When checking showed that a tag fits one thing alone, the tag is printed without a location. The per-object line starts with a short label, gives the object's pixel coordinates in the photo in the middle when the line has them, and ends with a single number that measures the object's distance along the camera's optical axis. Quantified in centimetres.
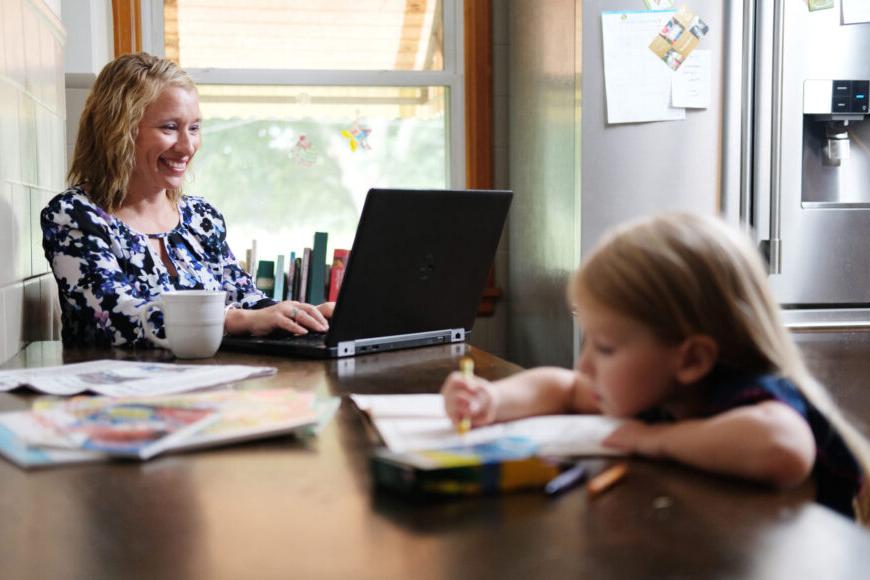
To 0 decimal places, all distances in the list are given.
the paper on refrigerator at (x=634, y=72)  261
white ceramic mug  146
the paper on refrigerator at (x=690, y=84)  261
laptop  140
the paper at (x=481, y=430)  77
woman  171
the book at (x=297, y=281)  301
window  330
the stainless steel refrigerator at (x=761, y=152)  258
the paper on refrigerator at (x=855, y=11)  257
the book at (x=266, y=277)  301
